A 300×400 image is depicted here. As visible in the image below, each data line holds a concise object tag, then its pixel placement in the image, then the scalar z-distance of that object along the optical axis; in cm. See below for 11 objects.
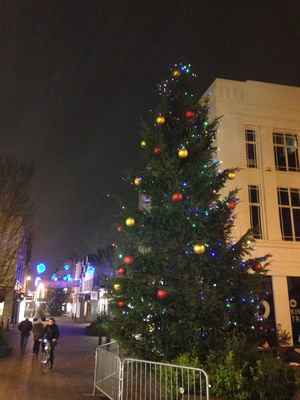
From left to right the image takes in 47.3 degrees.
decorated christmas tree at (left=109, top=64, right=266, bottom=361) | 741
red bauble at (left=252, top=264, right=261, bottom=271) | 816
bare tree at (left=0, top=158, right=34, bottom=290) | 1616
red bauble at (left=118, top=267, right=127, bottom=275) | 799
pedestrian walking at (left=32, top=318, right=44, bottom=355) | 1455
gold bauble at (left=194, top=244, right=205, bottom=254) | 737
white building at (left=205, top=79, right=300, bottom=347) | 1666
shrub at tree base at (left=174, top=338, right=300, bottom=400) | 601
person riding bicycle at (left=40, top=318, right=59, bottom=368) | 1140
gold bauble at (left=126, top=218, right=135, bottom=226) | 812
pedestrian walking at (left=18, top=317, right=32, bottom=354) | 1472
